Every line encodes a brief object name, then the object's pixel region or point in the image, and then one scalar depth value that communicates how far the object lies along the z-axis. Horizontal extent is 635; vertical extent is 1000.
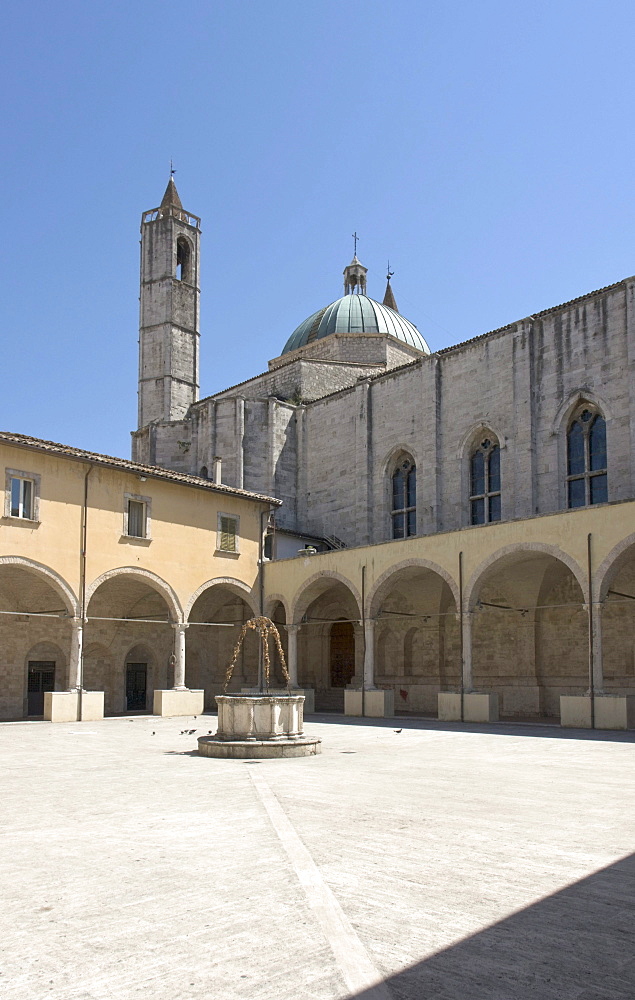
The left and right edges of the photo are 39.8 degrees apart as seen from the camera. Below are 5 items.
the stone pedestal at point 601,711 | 18.81
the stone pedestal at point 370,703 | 24.45
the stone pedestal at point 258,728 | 13.23
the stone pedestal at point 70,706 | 22.69
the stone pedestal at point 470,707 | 21.88
